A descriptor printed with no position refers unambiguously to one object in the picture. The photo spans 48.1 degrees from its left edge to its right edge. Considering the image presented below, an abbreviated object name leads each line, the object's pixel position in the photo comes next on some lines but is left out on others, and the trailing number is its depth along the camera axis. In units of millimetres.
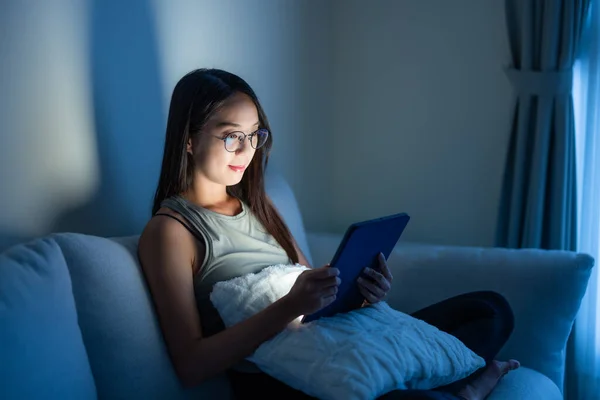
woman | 1290
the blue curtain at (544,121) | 2115
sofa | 1026
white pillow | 1146
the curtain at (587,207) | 2176
